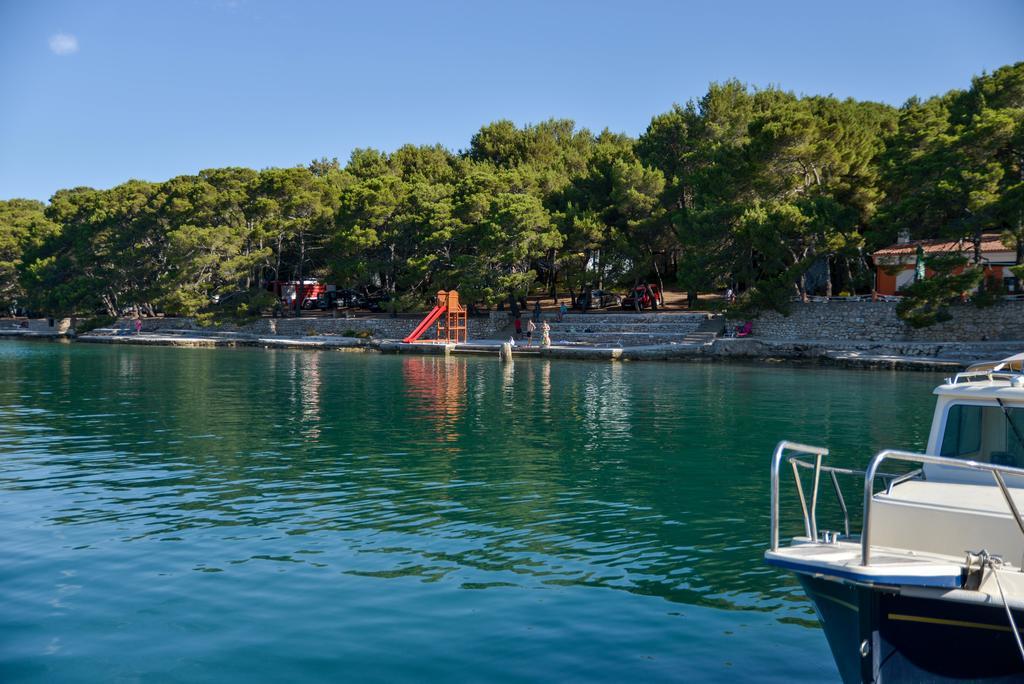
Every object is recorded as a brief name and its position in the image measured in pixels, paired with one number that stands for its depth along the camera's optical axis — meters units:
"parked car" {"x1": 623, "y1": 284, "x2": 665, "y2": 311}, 62.16
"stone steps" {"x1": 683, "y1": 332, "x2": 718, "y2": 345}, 50.88
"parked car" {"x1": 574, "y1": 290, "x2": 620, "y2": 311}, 66.25
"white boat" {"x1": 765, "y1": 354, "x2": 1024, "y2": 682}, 6.23
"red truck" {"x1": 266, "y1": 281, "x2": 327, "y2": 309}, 81.12
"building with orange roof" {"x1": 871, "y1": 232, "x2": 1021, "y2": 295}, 46.28
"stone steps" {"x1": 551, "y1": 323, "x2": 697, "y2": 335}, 54.66
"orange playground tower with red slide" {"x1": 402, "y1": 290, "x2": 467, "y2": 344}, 60.47
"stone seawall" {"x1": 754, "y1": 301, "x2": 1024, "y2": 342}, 44.22
